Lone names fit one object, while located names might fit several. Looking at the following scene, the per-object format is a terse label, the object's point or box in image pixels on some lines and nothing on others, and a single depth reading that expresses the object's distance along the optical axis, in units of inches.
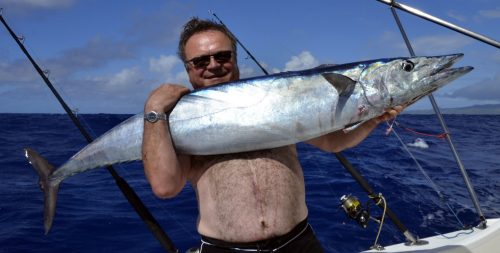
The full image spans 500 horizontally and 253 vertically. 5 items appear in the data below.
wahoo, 91.9
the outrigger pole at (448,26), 133.5
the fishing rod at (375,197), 151.2
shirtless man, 93.5
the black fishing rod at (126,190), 115.0
